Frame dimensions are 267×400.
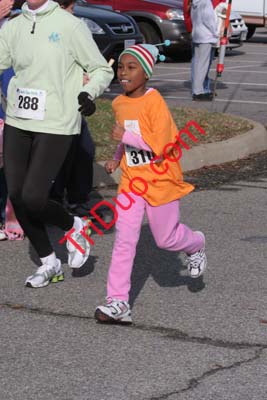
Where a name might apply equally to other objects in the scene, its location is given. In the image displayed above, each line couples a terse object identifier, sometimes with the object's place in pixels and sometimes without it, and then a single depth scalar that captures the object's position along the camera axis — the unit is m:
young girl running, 5.89
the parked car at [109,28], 18.09
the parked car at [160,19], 21.59
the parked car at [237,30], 23.83
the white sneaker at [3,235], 8.03
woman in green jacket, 6.41
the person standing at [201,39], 15.60
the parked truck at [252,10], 26.34
